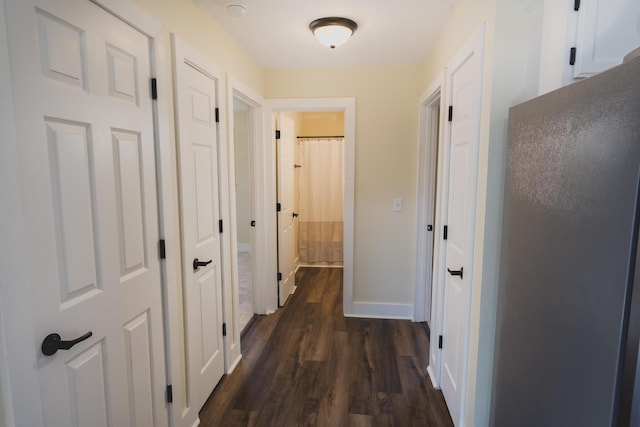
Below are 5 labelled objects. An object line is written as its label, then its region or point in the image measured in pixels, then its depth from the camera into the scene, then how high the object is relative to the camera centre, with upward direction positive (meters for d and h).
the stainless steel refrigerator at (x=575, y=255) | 0.73 -0.20
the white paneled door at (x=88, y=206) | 0.95 -0.09
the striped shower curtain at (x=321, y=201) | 4.82 -0.29
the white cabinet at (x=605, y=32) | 1.14 +0.52
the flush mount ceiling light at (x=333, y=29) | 2.12 +0.99
